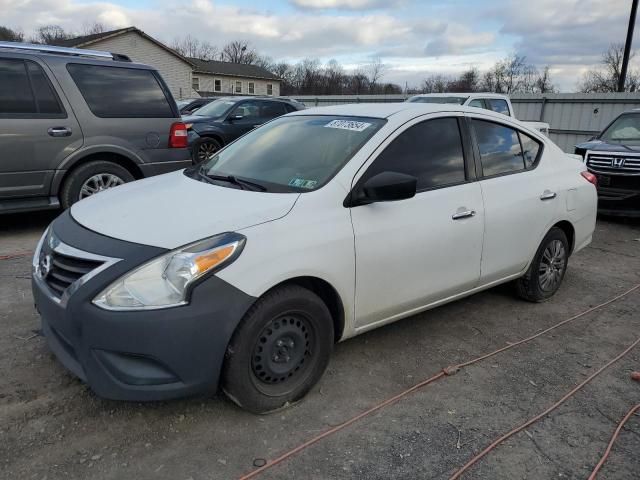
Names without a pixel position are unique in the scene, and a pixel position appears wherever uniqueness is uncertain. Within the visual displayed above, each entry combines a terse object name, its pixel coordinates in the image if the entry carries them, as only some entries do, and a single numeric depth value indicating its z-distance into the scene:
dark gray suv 5.61
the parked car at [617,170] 7.87
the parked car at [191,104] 15.98
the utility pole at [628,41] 18.06
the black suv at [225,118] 11.31
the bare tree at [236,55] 80.31
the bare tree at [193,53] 80.09
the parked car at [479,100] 10.95
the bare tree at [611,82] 37.25
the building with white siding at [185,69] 38.06
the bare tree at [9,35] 55.25
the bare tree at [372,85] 60.75
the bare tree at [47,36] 62.68
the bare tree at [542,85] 50.75
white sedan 2.44
